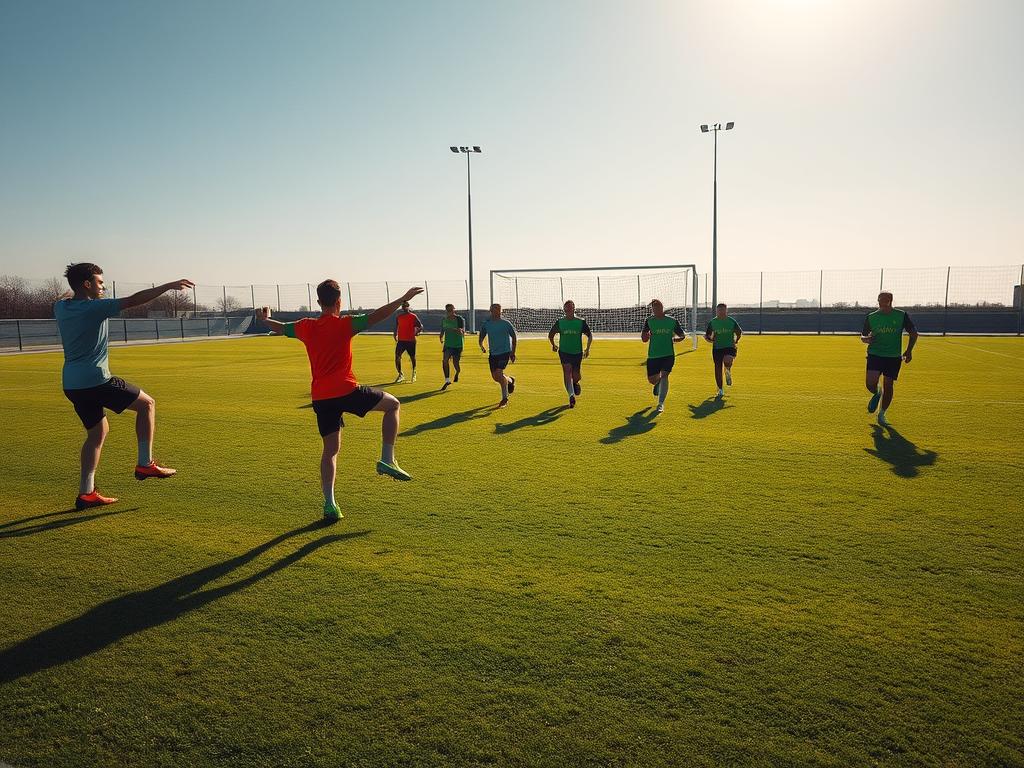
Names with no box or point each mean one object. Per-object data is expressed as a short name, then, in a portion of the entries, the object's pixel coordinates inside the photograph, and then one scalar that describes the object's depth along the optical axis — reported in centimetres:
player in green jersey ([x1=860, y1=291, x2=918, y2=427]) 972
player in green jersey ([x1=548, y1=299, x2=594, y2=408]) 1159
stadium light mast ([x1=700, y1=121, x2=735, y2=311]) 3928
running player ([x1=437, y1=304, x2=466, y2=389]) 1447
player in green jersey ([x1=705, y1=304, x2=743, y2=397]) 1282
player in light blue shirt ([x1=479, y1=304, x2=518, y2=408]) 1166
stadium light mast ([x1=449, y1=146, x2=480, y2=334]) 4400
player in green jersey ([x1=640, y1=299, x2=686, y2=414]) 1102
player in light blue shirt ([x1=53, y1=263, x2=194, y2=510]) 527
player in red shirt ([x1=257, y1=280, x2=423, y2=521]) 511
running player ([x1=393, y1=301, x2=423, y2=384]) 1517
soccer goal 3894
